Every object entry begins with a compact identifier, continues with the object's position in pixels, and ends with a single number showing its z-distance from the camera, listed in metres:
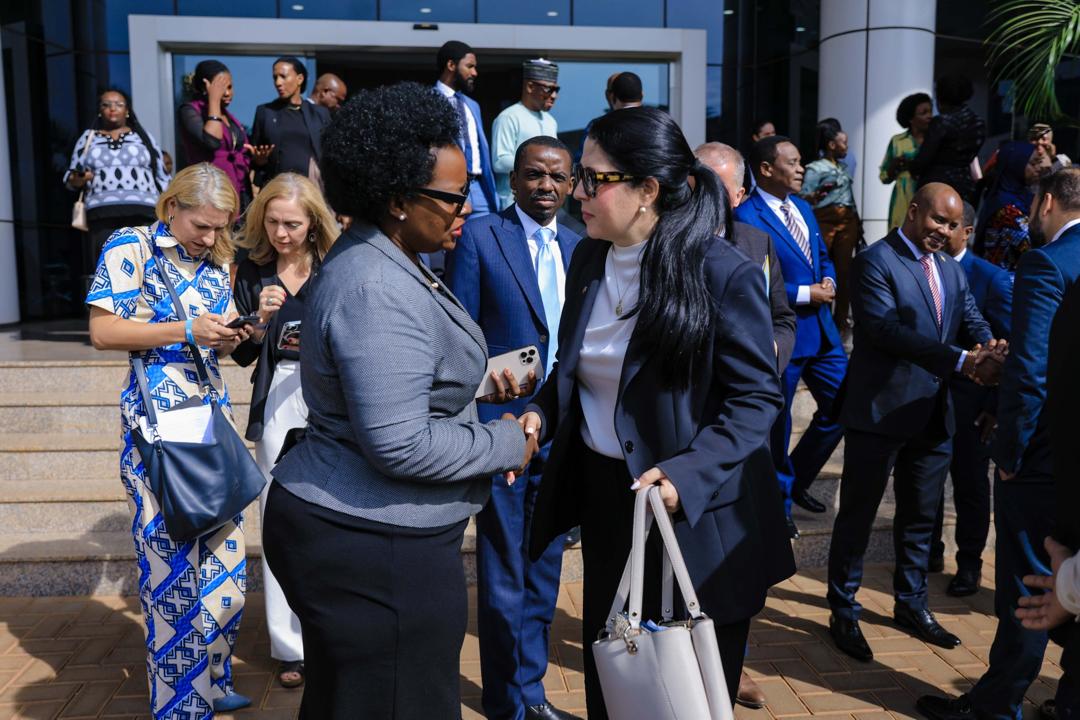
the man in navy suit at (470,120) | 6.21
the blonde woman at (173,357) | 3.32
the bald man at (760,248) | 3.91
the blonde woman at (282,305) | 3.80
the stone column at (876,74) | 10.59
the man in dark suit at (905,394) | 4.09
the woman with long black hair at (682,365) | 2.25
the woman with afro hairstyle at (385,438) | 1.95
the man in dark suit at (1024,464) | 3.21
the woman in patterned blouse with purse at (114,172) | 7.18
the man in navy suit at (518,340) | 3.51
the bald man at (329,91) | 7.65
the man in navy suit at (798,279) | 4.88
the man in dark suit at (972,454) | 4.86
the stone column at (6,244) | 10.35
